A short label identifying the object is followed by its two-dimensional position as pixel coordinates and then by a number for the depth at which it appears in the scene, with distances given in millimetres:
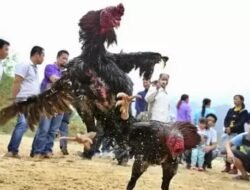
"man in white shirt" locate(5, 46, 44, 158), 10030
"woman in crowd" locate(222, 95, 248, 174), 12892
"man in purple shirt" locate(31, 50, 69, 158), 10417
